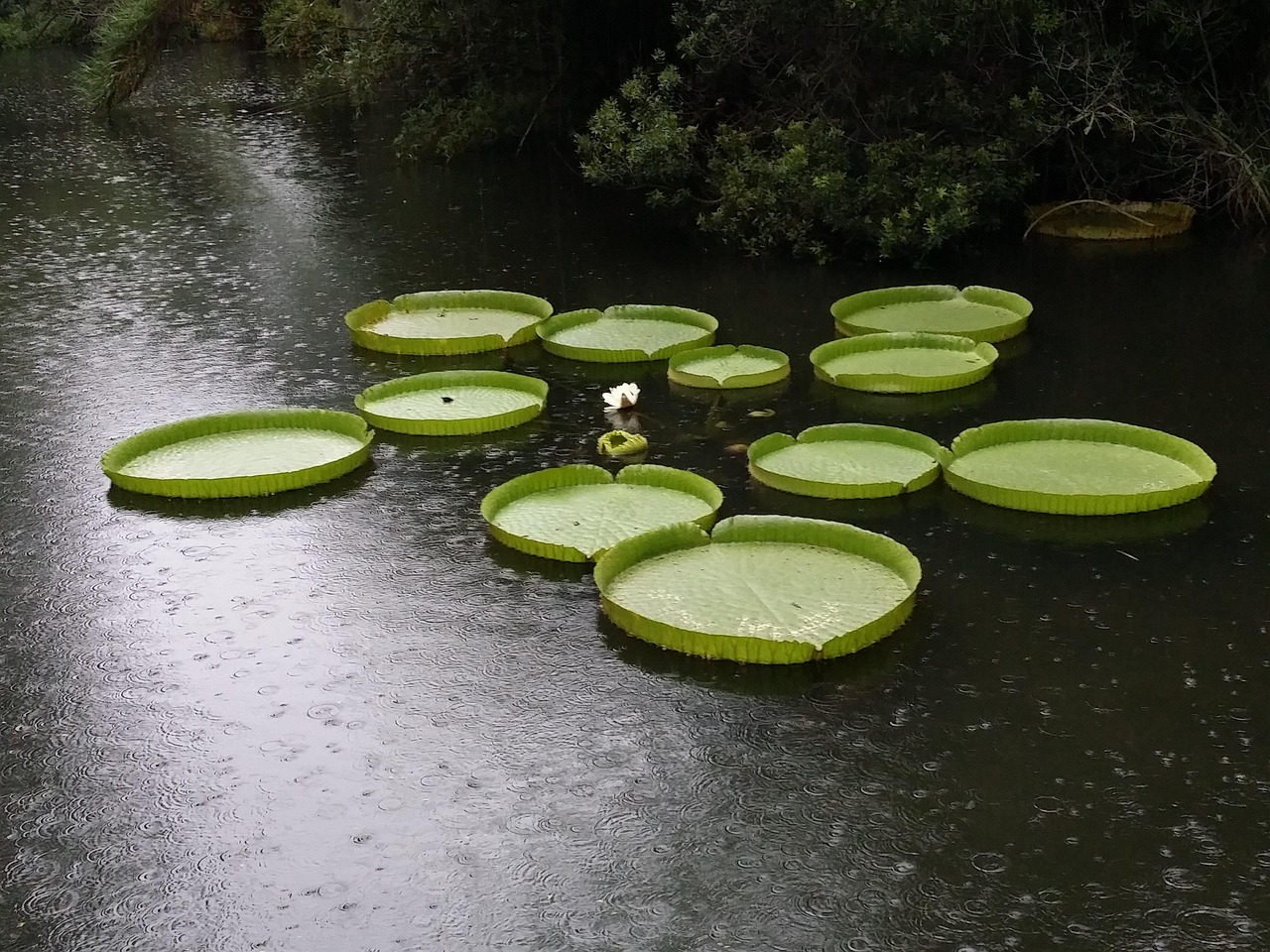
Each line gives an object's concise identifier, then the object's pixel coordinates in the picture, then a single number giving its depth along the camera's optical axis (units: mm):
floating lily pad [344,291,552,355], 6129
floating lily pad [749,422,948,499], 4434
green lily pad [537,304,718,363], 5906
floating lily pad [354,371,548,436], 5148
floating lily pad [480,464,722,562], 4141
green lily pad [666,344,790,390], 5500
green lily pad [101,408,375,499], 4648
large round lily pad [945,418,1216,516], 4281
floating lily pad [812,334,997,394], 5449
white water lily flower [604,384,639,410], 5250
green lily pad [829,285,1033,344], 6055
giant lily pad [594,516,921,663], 3510
